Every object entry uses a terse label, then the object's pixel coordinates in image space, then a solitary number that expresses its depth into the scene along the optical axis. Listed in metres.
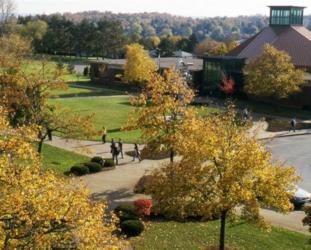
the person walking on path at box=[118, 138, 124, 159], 37.54
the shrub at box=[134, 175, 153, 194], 29.98
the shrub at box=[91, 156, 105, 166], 35.19
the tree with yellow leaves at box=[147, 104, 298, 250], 20.02
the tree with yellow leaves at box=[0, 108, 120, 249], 13.44
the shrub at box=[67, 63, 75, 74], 89.94
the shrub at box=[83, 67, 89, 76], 94.12
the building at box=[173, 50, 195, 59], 102.31
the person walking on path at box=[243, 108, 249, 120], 52.31
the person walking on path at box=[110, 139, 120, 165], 36.62
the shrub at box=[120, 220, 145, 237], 23.98
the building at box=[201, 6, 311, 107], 68.56
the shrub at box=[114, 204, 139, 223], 24.98
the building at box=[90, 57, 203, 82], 78.96
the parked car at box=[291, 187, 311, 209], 28.72
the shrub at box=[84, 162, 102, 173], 34.09
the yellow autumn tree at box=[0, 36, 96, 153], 31.22
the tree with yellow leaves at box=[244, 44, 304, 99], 56.59
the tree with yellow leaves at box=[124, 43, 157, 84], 70.38
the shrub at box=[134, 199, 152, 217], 25.81
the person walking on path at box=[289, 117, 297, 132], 49.81
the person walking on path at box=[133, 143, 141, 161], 37.59
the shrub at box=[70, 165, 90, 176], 33.44
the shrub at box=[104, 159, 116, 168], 35.09
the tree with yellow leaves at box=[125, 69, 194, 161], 31.09
